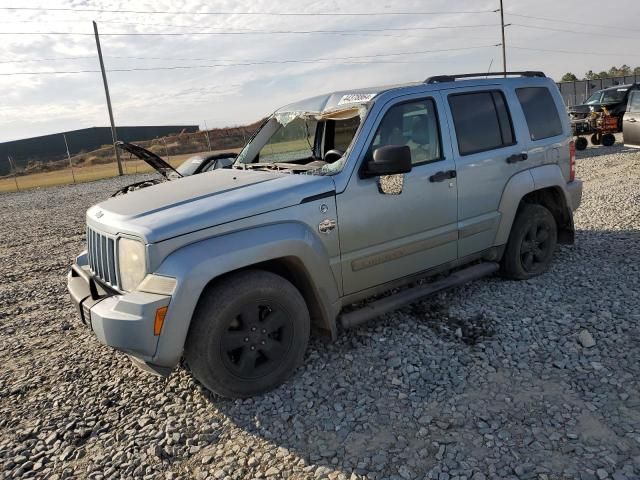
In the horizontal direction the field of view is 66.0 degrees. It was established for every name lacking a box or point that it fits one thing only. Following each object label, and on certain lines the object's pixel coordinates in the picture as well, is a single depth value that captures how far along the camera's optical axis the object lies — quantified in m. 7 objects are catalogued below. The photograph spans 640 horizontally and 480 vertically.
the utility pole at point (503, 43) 40.59
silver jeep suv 3.11
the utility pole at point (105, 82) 26.54
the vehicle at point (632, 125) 11.52
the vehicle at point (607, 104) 17.47
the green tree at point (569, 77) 59.78
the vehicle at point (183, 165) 5.32
